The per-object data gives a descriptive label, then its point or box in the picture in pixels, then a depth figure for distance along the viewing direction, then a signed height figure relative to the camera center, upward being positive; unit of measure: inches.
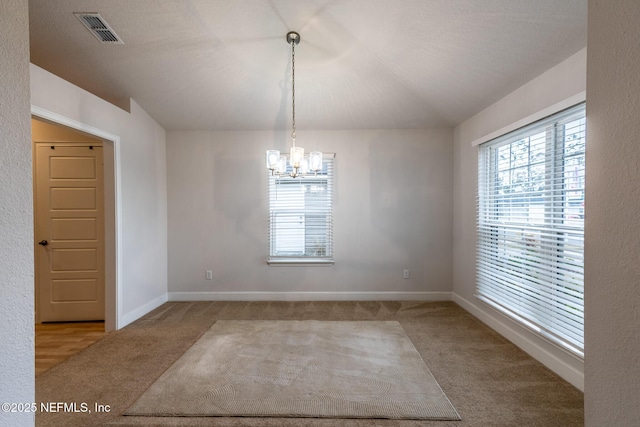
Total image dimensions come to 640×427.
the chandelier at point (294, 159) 104.0 +18.0
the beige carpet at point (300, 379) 77.1 -51.7
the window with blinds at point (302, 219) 168.7 -5.2
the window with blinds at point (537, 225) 89.1 -5.9
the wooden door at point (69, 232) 138.8 -9.8
